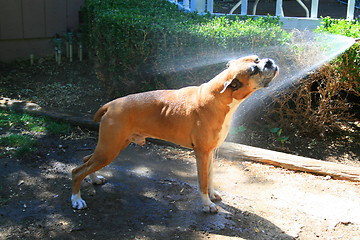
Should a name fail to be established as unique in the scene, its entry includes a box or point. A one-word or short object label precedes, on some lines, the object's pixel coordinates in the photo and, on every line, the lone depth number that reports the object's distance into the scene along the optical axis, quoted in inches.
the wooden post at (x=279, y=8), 322.7
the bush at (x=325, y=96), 233.3
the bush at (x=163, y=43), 239.3
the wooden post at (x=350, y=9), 305.3
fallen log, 209.0
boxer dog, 158.2
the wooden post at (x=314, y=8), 307.8
